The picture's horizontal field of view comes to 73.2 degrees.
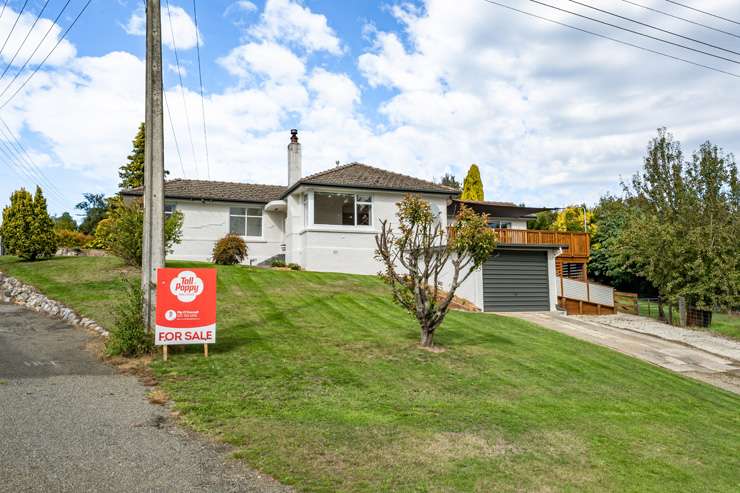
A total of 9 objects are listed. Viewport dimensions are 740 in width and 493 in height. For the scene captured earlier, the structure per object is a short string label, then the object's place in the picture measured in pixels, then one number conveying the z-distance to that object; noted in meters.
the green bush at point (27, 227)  21.61
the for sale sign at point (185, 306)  9.12
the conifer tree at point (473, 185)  52.26
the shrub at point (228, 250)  23.59
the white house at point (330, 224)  22.72
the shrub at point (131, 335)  9.04
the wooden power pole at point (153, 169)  9.57
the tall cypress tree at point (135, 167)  41.22
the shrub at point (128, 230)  17.88
